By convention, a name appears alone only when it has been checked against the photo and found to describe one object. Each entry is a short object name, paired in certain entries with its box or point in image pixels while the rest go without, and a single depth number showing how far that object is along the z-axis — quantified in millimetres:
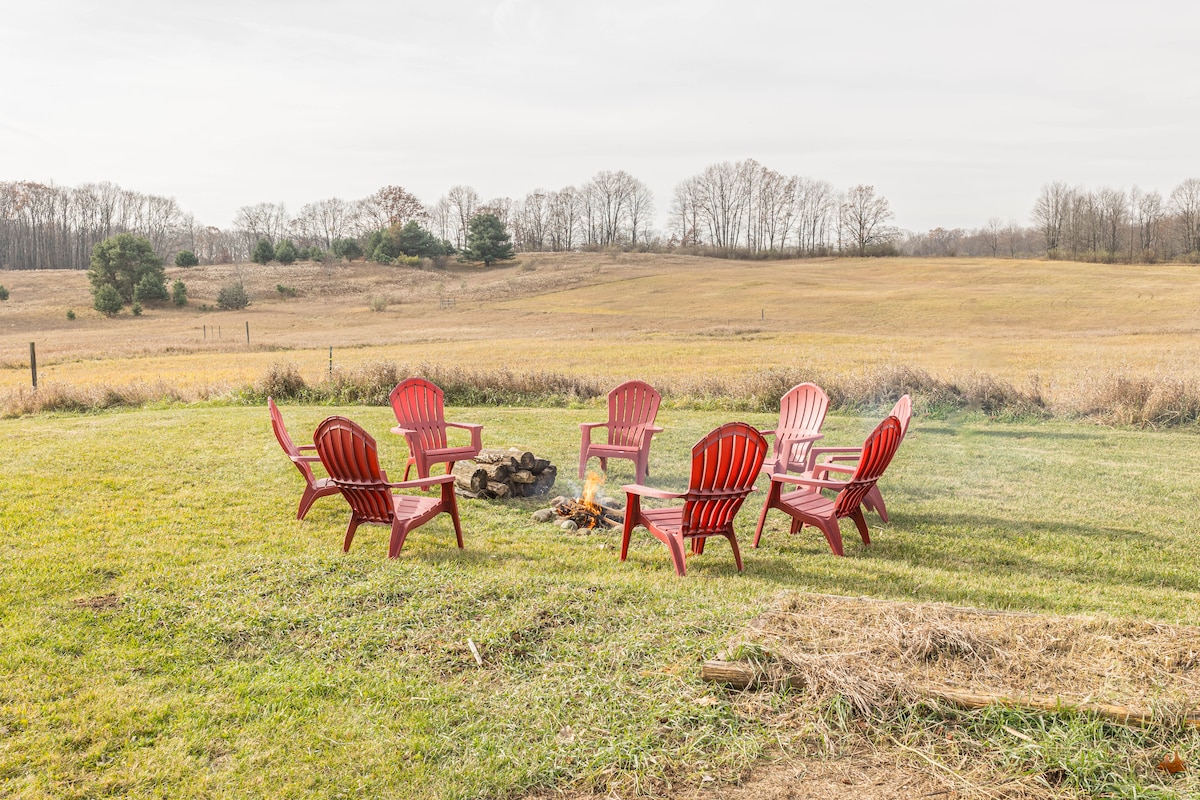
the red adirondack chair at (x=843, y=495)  5828
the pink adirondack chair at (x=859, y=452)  6496
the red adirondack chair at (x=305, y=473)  6594
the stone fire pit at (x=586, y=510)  6672
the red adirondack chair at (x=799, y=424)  7586
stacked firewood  7469
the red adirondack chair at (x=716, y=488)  5258
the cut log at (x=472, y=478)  7441
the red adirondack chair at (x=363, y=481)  5492
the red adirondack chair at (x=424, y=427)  7777
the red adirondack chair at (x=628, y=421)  8422
